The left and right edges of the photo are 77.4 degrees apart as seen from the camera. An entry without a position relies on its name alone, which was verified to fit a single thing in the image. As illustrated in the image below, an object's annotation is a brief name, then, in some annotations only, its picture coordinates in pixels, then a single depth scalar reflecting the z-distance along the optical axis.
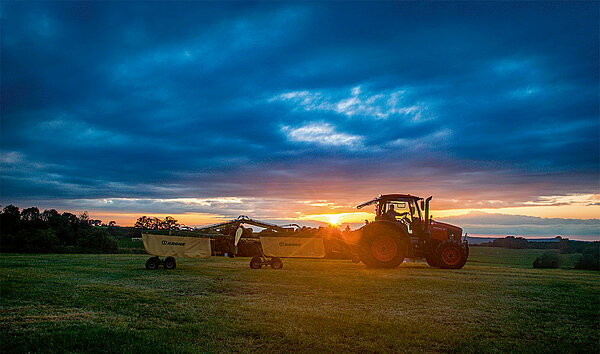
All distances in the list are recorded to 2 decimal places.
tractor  13.52
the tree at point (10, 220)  34.50
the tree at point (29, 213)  38.77
